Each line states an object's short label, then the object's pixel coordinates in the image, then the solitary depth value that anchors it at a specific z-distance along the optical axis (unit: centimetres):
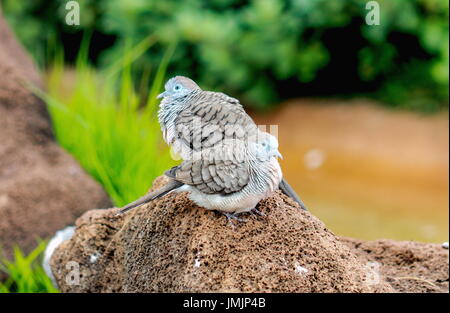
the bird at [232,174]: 190
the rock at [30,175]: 304
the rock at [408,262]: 247
